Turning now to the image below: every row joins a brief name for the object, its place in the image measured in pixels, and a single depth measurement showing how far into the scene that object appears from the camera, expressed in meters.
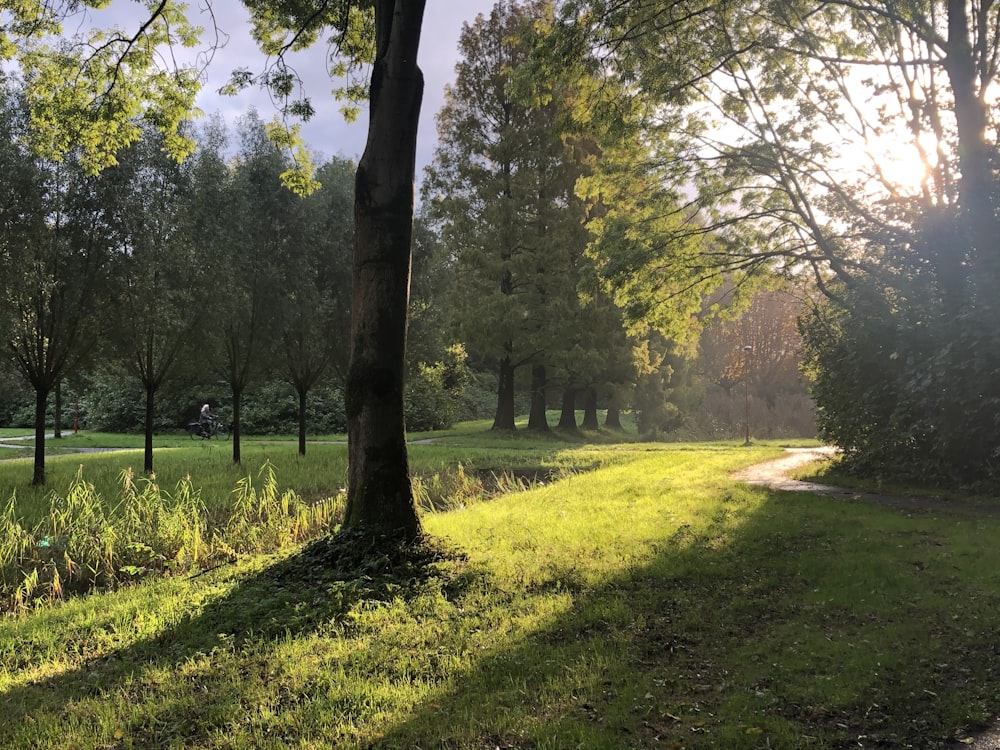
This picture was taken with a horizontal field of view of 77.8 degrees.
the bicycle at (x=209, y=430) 24.08
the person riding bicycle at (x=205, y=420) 24.02
